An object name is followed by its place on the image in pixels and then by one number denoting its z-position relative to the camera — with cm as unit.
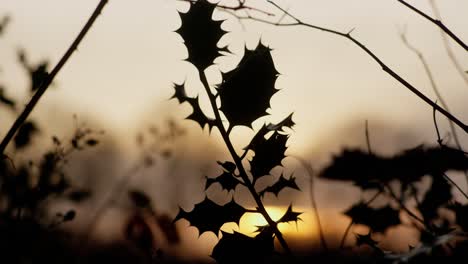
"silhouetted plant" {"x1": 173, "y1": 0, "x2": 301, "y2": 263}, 101
